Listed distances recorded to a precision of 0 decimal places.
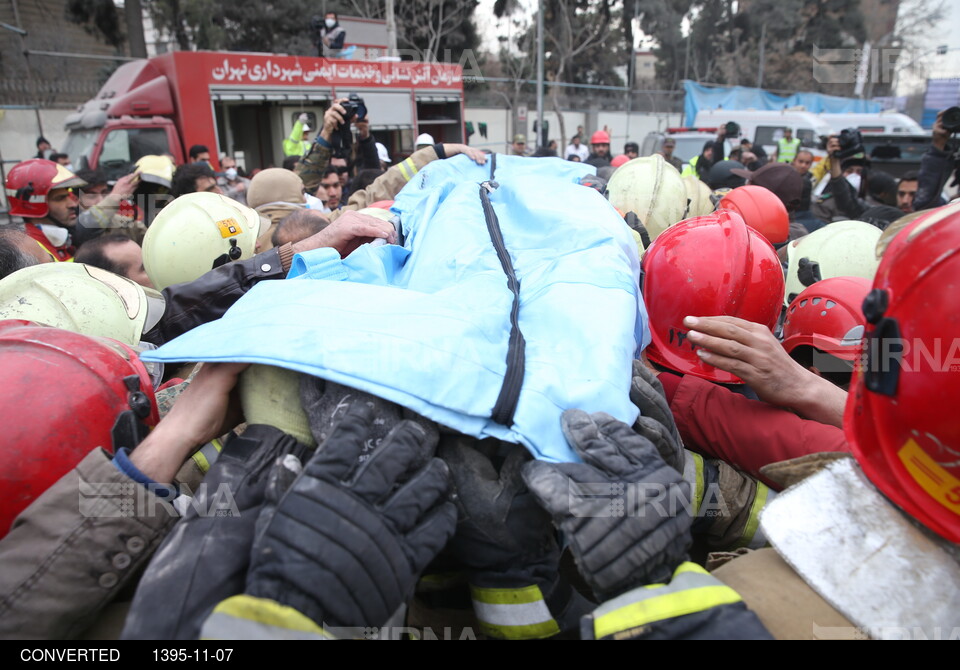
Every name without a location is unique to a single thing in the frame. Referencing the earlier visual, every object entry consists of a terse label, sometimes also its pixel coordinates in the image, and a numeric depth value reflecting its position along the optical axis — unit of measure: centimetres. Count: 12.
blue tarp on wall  2320
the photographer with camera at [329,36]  1277
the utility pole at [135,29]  2034
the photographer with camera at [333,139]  501
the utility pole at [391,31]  1988
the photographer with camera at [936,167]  523
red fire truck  1000
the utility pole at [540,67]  1625
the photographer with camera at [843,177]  590
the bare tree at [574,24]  3266
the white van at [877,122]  1803
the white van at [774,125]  1585
